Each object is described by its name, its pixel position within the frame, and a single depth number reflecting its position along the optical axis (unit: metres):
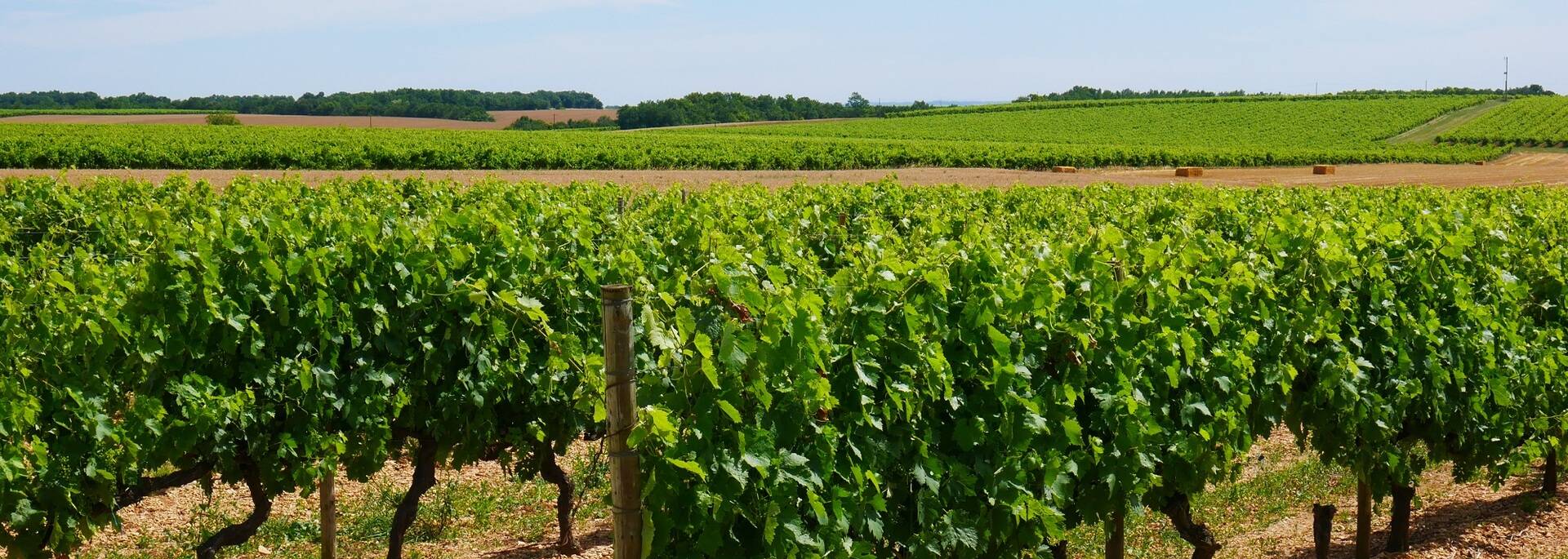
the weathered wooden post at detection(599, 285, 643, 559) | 3.43
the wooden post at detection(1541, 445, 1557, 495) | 8.66
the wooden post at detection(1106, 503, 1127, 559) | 5.68
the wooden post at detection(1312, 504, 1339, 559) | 6.79
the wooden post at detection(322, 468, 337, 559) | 6.39
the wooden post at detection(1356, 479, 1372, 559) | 7.13
